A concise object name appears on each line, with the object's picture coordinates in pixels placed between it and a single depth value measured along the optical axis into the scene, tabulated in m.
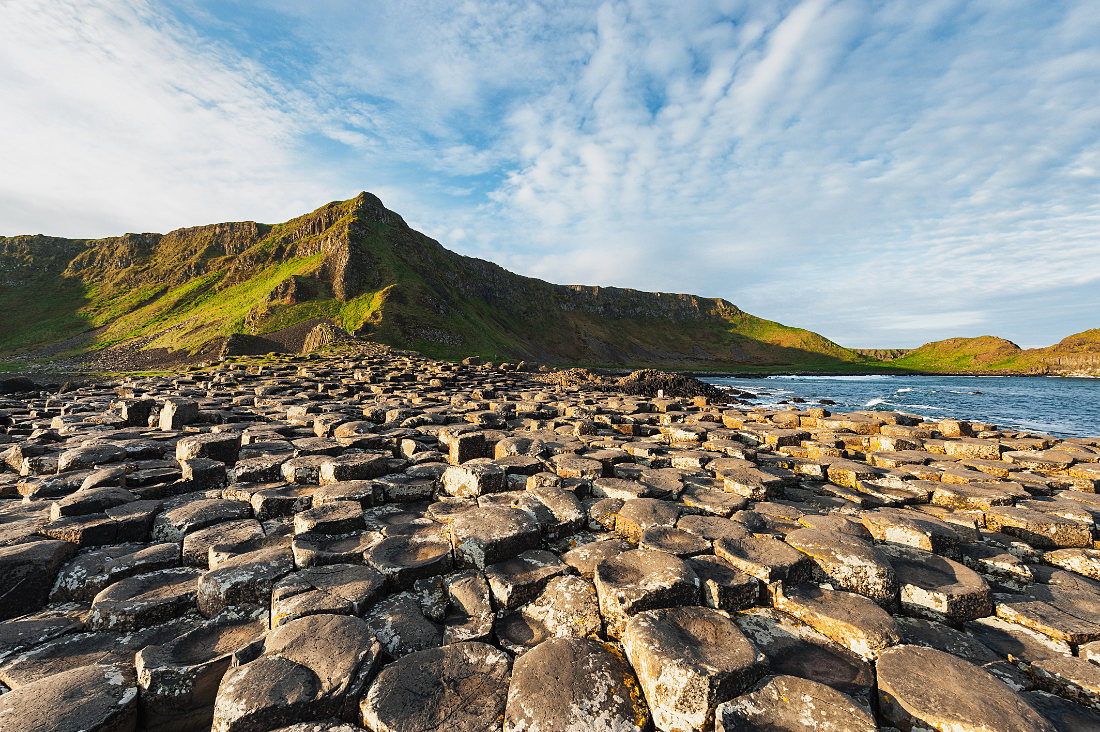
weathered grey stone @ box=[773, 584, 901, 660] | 2.76
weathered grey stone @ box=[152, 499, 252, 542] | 4.13
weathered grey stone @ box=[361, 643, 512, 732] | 2.17
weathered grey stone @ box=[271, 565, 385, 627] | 2.92
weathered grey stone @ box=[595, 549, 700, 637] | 2.91
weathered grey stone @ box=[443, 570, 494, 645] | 2.91
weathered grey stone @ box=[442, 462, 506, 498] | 5.17
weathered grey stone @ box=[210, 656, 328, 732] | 2.09
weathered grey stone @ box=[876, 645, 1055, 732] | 2.13
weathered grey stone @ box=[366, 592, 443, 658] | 2.75
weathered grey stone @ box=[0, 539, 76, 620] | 3.20
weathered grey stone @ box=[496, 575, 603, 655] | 2.93
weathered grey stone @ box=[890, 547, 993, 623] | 3.23
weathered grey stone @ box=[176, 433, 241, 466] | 6.04
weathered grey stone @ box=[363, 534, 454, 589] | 3.41
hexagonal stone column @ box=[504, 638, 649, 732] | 2.14
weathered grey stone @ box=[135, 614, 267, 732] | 2.28
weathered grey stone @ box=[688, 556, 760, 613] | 3.16
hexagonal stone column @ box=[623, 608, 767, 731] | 2.21
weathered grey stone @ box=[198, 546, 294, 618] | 3.10
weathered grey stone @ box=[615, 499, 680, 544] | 4.23
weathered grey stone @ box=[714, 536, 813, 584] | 3.37
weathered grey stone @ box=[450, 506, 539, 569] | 3.63
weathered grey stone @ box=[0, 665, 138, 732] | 2.04
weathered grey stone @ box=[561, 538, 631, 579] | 3.51
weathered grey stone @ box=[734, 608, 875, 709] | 2.55
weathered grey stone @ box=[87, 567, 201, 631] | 2.95
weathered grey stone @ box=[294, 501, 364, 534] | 4.06
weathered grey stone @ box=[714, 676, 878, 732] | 2.11
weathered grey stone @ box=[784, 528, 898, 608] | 3.35
